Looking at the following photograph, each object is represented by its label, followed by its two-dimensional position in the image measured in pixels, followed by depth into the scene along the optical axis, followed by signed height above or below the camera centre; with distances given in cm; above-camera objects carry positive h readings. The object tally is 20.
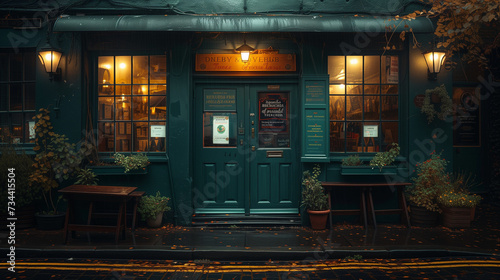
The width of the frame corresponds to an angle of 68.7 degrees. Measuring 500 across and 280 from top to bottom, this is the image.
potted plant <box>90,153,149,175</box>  745 -52
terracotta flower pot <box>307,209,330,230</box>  730 -158
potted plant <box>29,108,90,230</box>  732 -46
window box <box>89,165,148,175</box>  755 -61
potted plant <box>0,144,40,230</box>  711 -92
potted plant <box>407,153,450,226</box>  737 -105
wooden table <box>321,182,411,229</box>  742 -132
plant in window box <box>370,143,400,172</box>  746 -37
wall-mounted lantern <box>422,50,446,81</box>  766 +167
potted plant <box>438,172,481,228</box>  723 -136
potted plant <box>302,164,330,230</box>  732 -127
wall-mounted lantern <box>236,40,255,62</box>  758 +187
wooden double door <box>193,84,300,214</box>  804 -37
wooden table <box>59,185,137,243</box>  630 -100
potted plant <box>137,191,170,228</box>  734 -137
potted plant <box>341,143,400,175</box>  749 -56
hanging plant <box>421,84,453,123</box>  766 +73
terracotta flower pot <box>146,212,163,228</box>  745 -165
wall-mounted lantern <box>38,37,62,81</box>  754 +173
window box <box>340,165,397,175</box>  752 -62
